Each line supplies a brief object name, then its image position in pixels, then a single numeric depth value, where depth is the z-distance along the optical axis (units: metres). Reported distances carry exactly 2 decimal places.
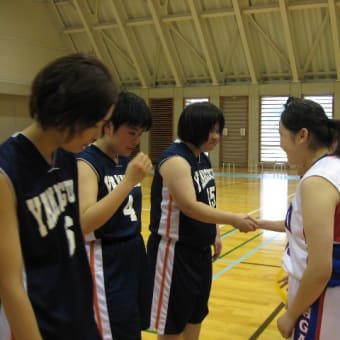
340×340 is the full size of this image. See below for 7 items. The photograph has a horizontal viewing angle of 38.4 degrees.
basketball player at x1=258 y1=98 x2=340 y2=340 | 1.52
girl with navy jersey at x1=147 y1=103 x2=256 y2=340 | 2.39
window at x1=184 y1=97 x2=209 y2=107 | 16.60
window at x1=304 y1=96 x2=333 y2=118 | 14.79
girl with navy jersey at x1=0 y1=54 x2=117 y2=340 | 1.17
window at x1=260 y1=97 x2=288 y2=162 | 15.55
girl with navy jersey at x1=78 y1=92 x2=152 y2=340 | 2.04
